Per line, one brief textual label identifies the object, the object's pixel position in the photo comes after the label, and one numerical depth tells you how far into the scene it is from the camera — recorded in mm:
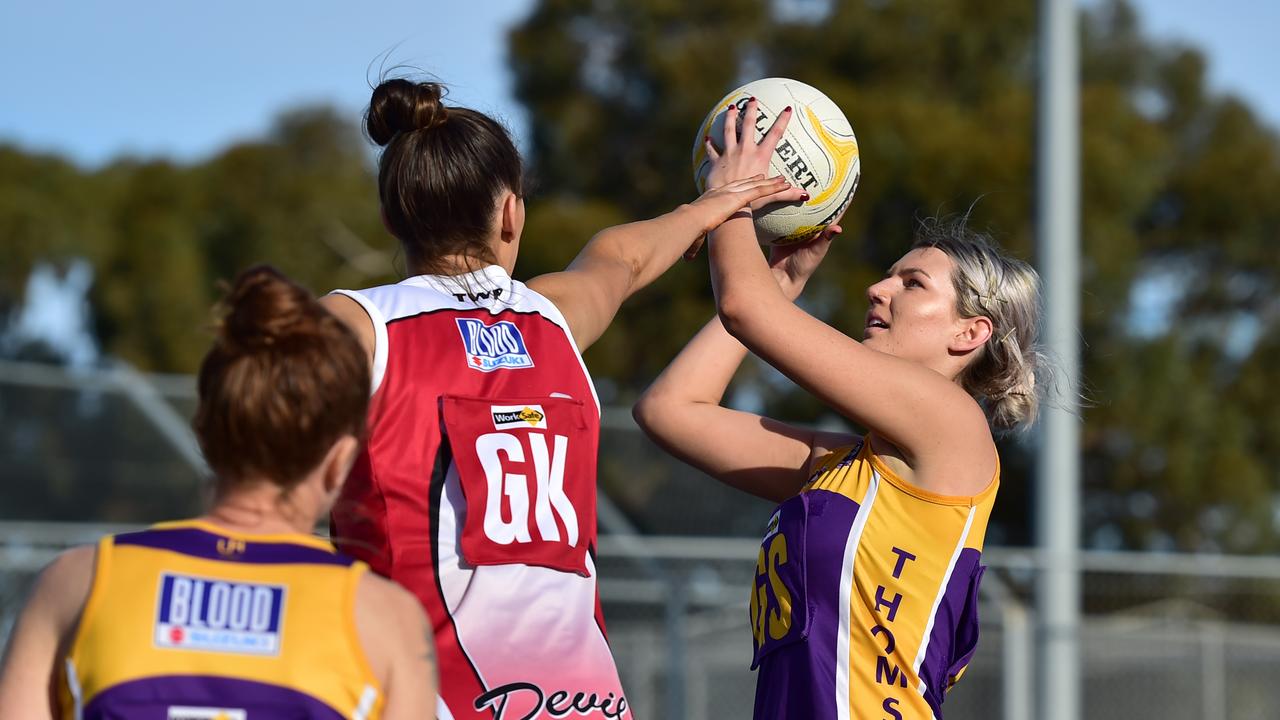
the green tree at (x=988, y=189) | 36656
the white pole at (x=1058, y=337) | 15914
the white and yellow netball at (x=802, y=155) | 6680
